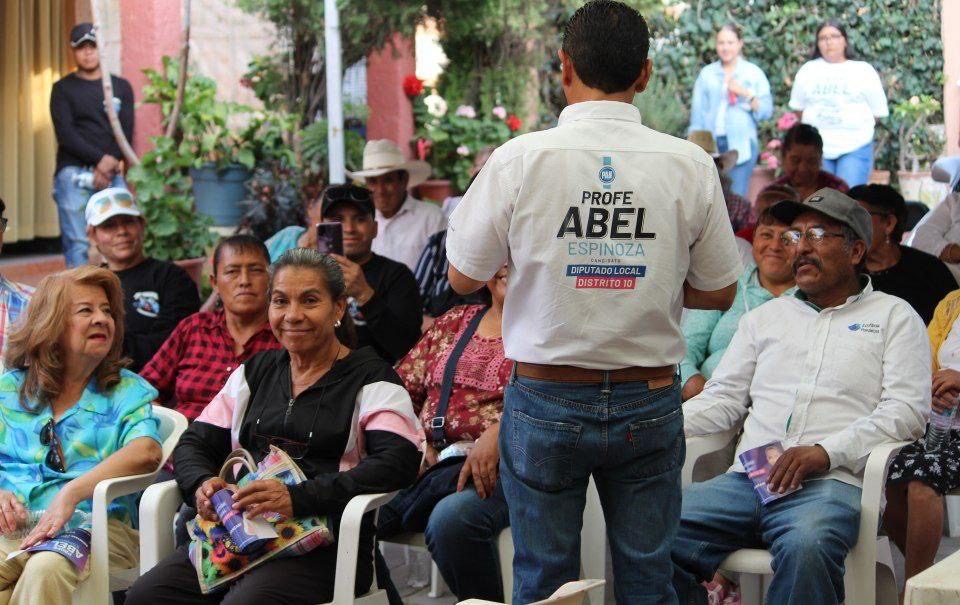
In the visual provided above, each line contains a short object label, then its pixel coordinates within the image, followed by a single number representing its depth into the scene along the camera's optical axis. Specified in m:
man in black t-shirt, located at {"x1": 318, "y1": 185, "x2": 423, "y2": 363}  4.52
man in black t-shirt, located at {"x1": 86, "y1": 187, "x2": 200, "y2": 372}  4.82
